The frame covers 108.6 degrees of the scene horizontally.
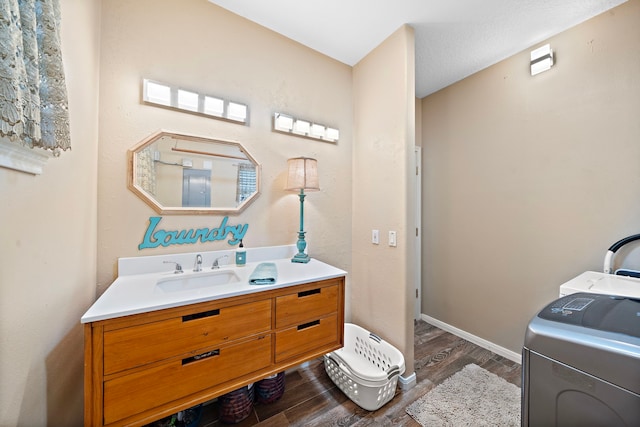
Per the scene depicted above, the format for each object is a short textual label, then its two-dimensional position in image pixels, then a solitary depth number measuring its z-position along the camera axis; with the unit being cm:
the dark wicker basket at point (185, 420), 121
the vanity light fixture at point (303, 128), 180
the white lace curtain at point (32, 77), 47
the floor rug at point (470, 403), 141
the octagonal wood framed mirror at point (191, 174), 137
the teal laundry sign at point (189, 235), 138
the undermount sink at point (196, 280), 132
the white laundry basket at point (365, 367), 146
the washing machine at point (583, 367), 59
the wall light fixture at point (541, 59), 179
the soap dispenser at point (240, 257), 156
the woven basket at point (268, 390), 152
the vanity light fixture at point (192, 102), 137
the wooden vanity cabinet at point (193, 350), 86
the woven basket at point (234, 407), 137
